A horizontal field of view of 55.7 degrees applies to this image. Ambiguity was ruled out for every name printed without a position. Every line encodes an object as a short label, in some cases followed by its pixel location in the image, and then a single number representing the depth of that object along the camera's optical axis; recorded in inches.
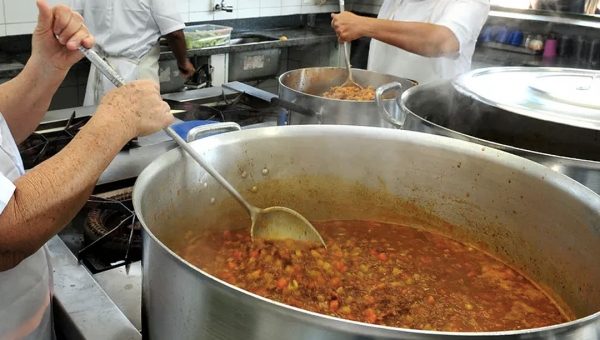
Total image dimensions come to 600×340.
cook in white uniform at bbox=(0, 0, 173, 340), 36.0
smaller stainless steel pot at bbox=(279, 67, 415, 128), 67.7
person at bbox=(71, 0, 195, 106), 124.6
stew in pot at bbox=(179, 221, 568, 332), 43.6
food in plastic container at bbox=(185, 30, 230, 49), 158.5
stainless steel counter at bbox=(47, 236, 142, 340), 42.4
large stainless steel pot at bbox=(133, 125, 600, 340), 41.3
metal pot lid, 53.9
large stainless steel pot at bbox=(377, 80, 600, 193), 53.5
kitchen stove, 44.2
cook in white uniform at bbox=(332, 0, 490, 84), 88.0
